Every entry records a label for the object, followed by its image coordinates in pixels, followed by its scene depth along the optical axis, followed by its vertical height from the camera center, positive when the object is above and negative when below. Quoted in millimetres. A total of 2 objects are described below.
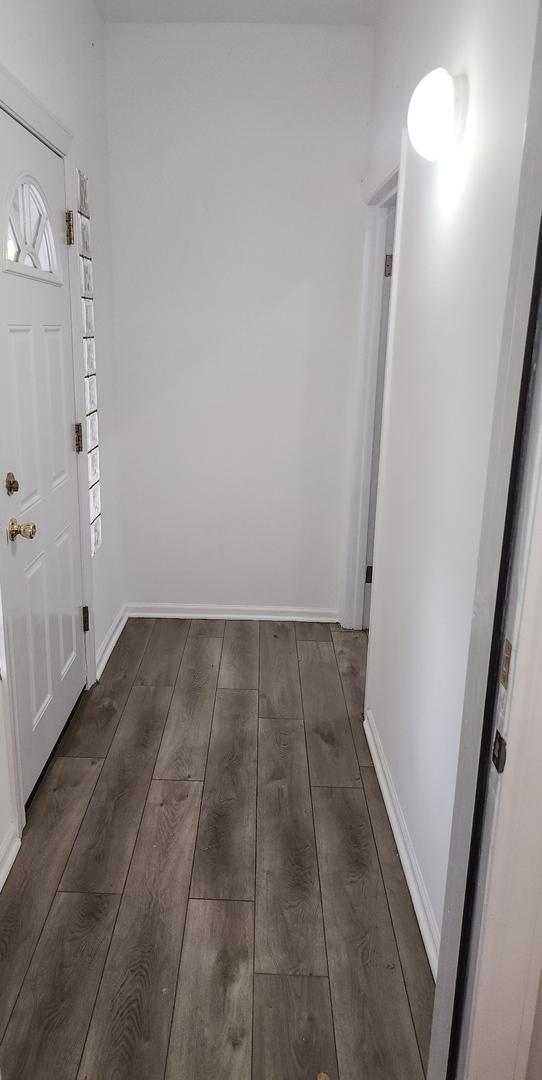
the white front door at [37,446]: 2129 -345
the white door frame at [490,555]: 887 -266
